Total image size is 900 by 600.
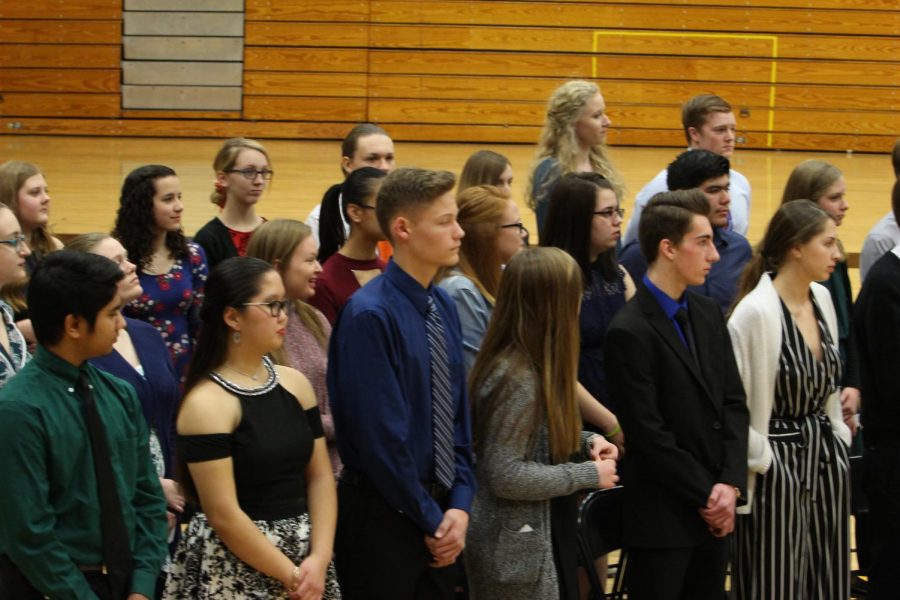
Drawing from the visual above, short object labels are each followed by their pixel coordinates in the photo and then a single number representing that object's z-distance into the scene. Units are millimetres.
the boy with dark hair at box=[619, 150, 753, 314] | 8258
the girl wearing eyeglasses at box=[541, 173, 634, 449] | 7355
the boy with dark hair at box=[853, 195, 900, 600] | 7043
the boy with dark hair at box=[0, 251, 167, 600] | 4570
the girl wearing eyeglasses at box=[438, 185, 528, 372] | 6805
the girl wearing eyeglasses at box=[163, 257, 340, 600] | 5047
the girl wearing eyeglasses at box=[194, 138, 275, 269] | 9164
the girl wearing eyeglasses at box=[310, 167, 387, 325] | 7367
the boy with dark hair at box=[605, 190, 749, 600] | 6266
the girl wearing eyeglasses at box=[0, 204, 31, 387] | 5492
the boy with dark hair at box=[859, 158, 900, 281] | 8672
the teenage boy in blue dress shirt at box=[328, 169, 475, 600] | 5410
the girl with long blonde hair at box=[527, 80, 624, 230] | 10211
